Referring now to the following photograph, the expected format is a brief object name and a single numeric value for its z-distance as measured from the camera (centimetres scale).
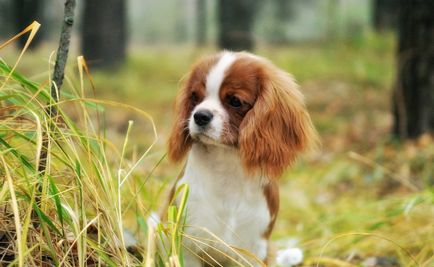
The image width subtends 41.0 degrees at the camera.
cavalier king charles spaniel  271
